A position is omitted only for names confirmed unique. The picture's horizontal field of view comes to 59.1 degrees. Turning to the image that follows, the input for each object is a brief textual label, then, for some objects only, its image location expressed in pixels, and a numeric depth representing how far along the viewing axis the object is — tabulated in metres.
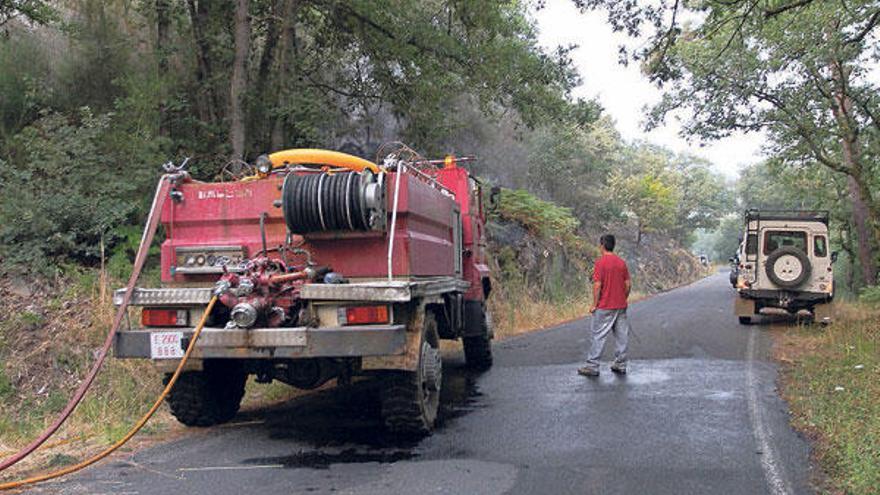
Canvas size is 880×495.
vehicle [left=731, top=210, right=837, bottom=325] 16.50
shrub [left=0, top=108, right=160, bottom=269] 10.61
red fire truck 5.96
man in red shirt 9.90
